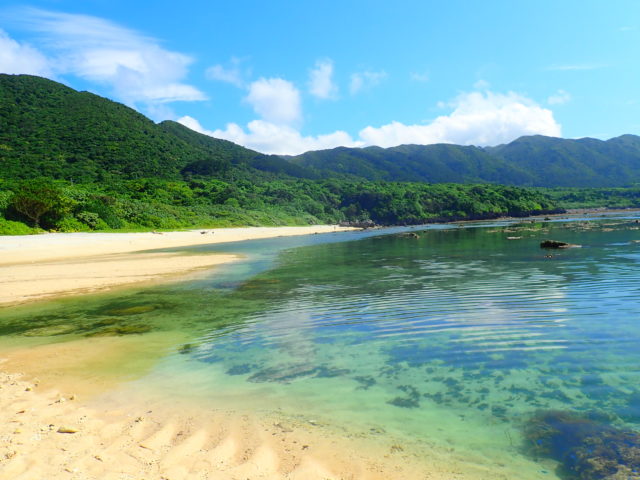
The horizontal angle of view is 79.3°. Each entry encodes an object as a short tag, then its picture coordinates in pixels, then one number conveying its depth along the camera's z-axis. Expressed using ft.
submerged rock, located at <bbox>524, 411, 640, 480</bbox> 18.10
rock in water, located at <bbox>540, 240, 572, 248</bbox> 124.88
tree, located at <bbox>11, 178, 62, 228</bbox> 201.46
